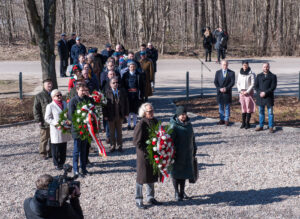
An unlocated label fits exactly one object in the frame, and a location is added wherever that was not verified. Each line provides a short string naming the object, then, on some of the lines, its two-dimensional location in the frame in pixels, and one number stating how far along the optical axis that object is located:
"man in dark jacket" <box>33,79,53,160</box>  9.68
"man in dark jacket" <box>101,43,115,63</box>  15.95
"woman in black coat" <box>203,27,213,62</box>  25.39
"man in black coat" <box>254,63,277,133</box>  11.94
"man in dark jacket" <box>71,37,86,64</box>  18.83
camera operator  4.57
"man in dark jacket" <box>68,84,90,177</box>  8.87
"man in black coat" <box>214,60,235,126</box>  12.63
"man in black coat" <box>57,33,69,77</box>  20.52
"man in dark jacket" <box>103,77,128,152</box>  10.36
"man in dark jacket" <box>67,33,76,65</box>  20.95
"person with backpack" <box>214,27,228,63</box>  25.09
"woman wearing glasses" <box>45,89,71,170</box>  9.16
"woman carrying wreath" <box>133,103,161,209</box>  7.36
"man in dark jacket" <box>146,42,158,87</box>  16.85
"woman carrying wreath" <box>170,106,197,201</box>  7.52
